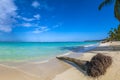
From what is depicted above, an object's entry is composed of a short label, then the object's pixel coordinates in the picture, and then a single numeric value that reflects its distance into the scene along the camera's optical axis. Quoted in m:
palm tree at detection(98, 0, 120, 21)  4.90
